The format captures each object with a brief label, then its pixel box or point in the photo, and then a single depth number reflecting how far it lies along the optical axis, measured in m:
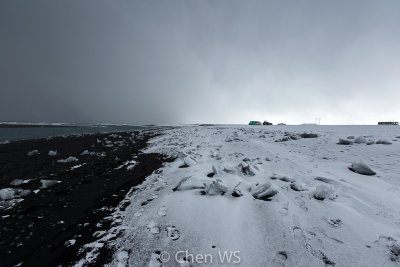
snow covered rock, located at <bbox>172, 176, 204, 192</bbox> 3.69
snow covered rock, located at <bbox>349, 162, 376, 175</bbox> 4.35
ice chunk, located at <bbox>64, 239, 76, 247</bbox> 2.32
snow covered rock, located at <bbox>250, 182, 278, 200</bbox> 3.15
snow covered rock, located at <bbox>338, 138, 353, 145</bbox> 7.65
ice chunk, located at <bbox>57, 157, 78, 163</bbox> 7.51
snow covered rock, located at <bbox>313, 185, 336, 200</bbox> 3.06
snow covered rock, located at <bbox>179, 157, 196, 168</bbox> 5.82
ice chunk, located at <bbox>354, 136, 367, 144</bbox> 7.53
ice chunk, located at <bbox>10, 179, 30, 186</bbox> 4.87
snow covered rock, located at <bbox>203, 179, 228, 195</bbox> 3.39
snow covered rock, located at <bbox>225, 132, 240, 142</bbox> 11.66
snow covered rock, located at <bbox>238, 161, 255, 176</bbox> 4.48
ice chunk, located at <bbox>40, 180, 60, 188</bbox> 4.63
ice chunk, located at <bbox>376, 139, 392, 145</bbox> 7.00
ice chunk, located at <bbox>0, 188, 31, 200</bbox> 3.86
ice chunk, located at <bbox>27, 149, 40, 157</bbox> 9.35
